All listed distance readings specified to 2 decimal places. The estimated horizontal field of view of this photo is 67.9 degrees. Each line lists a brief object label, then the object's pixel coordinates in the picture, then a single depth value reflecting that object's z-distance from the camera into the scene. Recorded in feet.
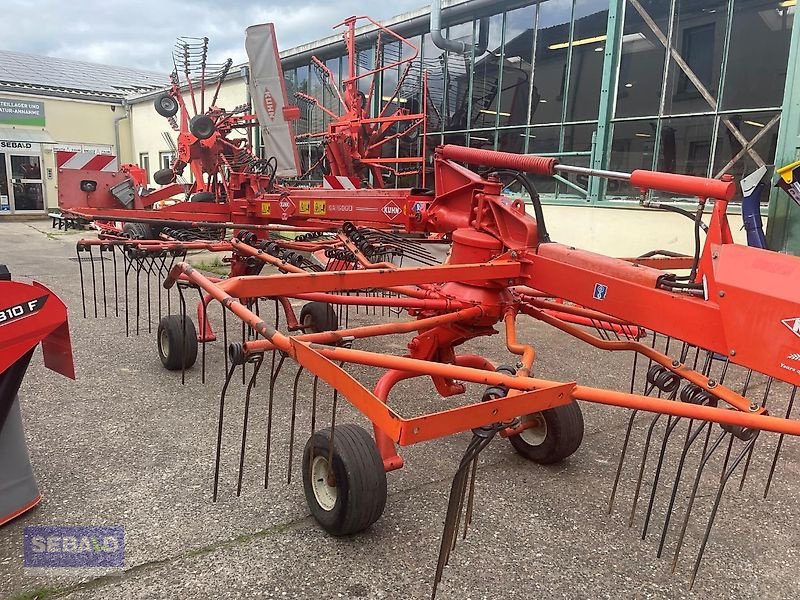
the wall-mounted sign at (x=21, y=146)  56.39
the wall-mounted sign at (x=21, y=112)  57.31
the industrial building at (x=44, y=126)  57.36
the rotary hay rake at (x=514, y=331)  5.83
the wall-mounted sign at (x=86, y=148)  59.98
